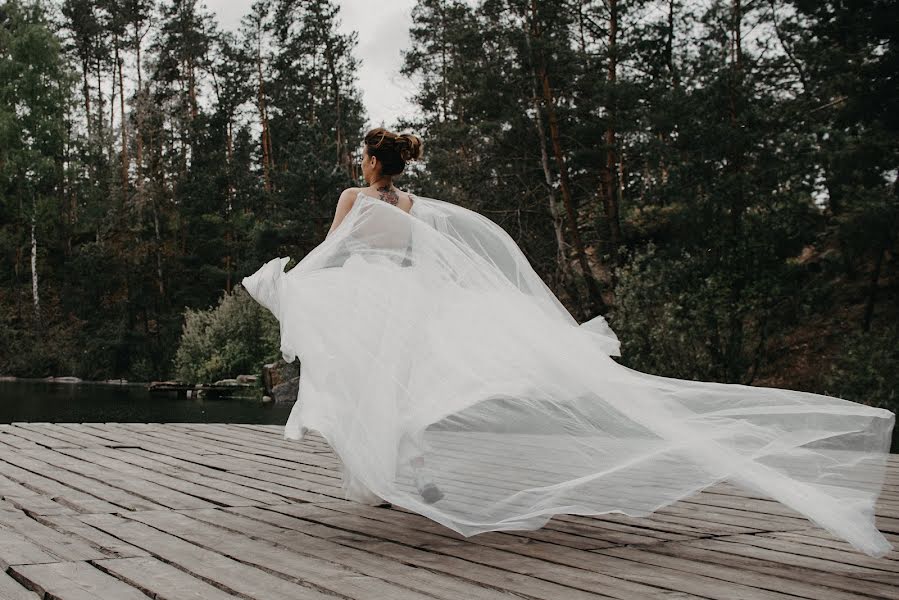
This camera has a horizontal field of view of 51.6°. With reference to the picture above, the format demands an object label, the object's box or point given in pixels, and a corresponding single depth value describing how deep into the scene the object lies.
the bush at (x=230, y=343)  24.56
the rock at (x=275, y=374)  22.12
